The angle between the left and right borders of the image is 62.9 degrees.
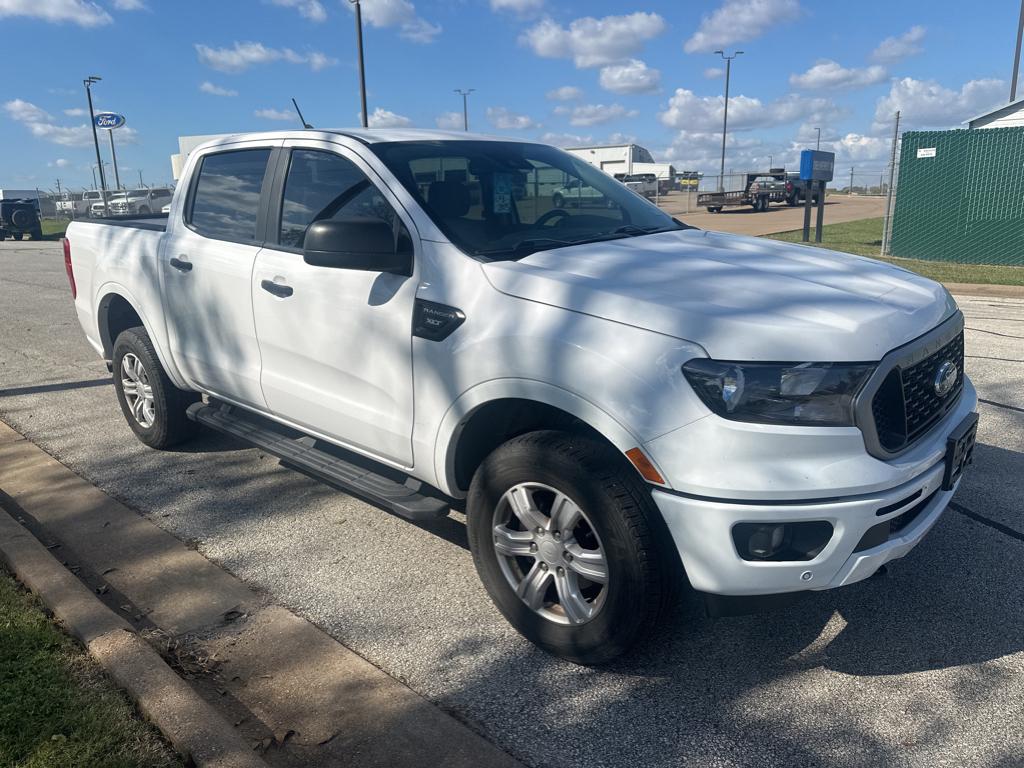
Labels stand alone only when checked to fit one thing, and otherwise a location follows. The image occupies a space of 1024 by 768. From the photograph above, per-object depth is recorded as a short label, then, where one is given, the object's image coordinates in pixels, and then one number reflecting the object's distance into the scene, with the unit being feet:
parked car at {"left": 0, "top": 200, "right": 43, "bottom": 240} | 101.91
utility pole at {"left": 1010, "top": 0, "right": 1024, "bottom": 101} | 88.94
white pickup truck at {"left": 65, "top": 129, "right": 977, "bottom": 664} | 8.49
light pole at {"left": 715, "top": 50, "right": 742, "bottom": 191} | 158.77
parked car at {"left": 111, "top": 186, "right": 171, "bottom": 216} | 117.91
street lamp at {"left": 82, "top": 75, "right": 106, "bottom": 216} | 134.51
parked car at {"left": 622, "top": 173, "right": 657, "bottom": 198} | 130.83
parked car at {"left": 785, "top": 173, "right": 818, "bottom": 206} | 122.31
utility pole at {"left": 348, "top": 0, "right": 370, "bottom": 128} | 84.38
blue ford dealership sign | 138.10
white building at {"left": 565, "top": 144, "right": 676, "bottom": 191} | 157.56
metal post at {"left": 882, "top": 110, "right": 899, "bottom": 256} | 48.52
